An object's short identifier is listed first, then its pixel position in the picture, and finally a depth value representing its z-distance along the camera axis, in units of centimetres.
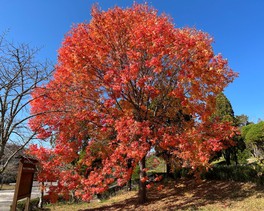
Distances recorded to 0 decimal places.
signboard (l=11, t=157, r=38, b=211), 625
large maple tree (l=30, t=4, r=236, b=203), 922
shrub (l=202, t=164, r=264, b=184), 1040
